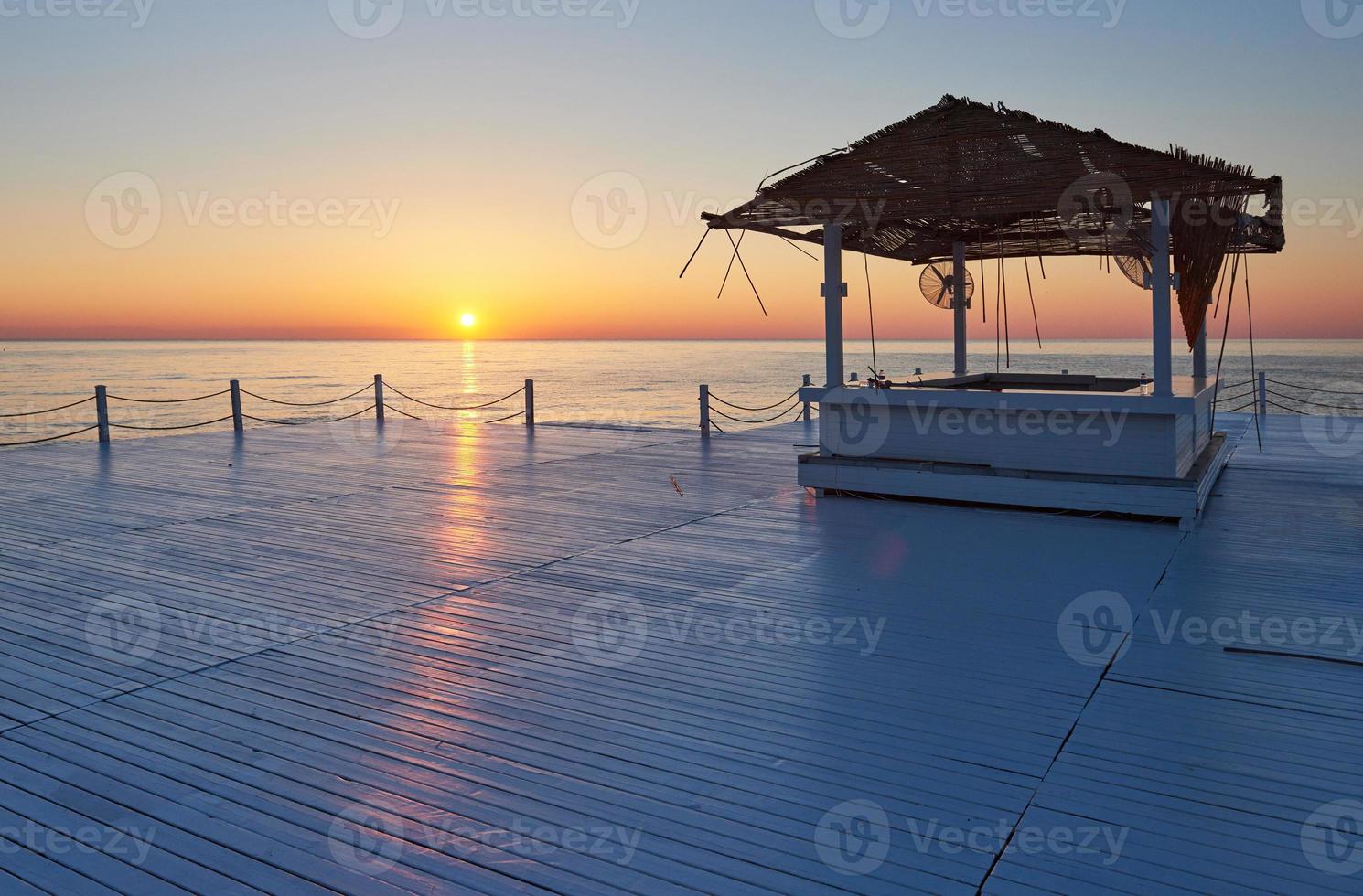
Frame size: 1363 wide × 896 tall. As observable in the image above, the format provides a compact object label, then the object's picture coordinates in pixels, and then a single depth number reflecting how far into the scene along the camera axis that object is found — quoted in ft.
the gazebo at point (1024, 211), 24.16
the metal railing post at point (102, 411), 44.56
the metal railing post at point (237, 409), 50.29
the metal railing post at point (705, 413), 46.39
